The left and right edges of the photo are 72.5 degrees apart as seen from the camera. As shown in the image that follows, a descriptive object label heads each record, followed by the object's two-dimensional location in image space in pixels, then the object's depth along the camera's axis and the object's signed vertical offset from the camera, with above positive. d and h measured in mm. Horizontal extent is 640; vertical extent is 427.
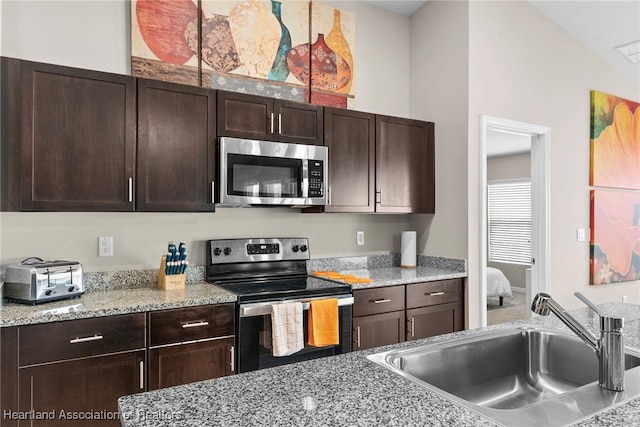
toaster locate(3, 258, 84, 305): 2064 -330
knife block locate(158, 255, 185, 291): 2553 -393
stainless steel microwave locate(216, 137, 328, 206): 2633 +256
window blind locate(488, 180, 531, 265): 6863 -136
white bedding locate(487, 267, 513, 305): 5594 -930
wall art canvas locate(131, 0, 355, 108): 2699 +1147
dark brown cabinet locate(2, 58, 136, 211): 2133 +388
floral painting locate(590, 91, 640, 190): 4168 +703
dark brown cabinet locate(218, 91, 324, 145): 2695 +614
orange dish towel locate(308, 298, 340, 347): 2514 -640
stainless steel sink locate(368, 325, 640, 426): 1370 -505
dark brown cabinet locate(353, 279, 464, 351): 2857 -694
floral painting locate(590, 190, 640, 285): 4152 -235
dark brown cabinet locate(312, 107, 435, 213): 3127 +383
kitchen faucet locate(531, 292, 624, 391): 1119 -349
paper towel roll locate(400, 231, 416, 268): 3588 -305
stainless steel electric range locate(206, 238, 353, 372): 2395 -455
